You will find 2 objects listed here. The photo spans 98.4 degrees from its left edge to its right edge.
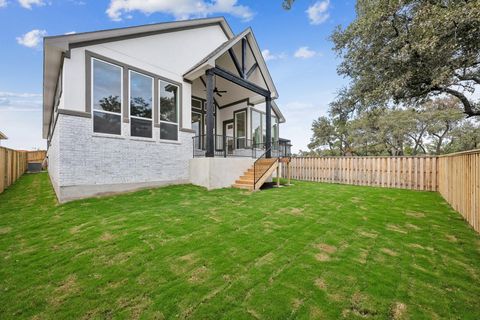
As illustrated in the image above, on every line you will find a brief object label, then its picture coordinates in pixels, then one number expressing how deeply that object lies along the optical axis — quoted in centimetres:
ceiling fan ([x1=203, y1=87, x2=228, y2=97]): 1294
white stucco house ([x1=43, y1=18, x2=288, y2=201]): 661
